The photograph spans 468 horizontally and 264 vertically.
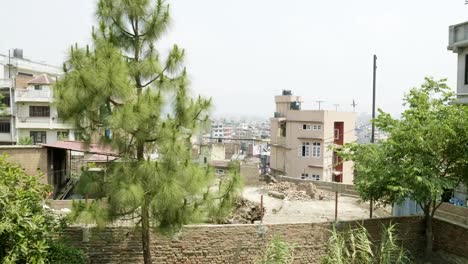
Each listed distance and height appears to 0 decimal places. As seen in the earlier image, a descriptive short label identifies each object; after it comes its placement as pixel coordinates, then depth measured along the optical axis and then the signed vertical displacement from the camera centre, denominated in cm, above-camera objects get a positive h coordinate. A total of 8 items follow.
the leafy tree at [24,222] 638 -160
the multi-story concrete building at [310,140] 2873 -127
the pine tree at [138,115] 666 +9
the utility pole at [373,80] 1748 +173
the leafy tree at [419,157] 840 -71
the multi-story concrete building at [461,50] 1356 +240
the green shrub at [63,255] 719 -237
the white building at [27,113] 2625 +40
